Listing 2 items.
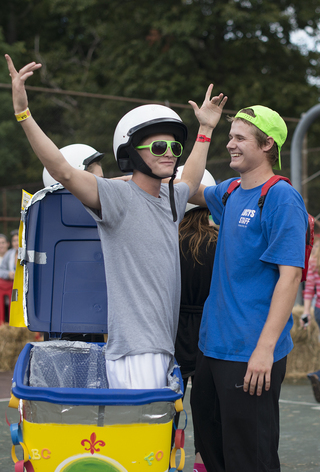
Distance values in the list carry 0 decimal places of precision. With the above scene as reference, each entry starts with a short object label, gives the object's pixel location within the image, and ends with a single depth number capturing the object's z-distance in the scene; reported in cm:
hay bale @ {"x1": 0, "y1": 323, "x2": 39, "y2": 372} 775
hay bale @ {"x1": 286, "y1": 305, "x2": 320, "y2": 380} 729
